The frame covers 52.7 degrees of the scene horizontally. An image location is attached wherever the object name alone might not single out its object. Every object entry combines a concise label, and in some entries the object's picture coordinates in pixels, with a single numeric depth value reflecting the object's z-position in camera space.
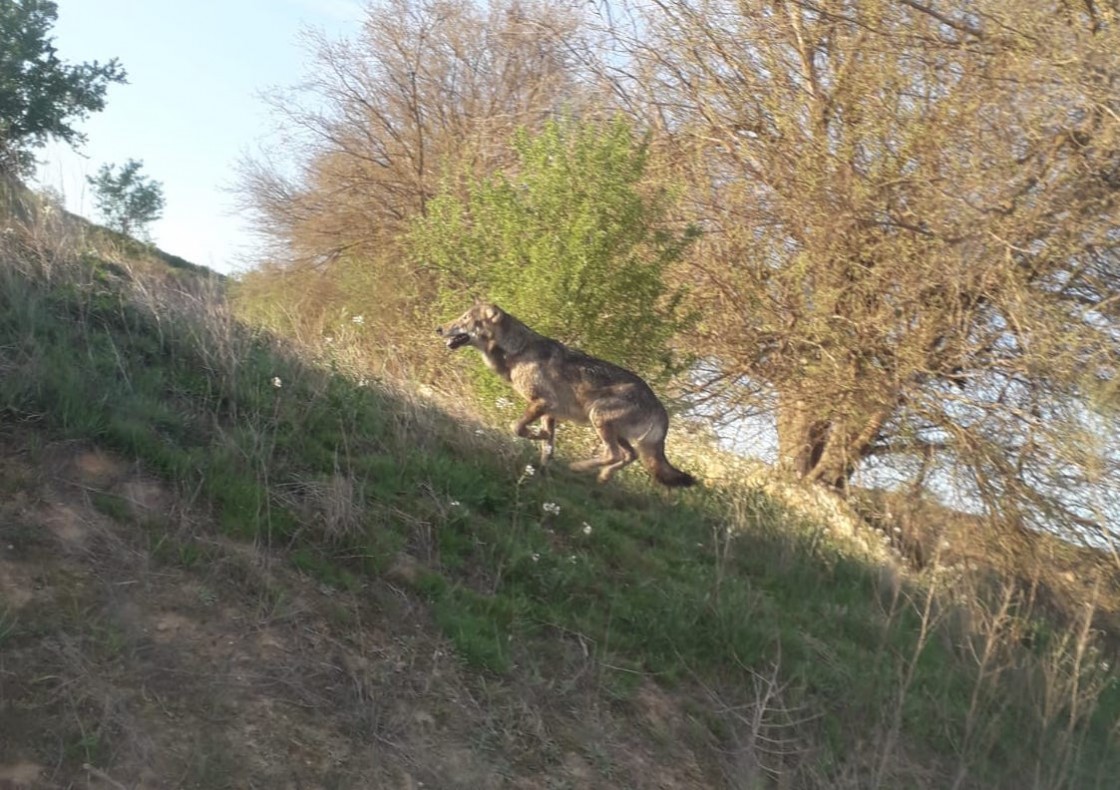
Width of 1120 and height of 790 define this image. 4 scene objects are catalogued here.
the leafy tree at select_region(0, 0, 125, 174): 29.55
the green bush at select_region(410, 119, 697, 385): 12.74
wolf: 10.36
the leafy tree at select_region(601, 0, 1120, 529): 12.89
